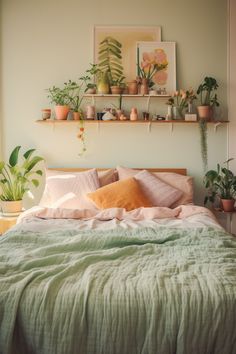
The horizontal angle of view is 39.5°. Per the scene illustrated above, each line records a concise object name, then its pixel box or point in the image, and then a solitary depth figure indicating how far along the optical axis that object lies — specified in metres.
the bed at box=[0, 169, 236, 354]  1.20
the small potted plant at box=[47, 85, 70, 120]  3.38
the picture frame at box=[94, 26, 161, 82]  3.46
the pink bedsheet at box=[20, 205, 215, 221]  2.60
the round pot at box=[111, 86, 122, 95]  3.38
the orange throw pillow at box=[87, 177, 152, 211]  2.88
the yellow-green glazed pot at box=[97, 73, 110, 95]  3.38
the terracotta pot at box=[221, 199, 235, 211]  3.30
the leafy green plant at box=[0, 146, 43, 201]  3.23
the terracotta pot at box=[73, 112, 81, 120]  3.44
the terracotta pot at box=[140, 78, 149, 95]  3.40
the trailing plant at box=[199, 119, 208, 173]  3.50
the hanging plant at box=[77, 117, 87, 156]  3.53
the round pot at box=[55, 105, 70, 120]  3.37
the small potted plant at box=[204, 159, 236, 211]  3.31
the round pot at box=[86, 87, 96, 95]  3.40
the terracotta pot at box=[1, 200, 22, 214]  3.17
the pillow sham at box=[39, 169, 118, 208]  3.13
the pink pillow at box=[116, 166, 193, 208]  3.23
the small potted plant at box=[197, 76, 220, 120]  3.36
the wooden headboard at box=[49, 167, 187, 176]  3.53
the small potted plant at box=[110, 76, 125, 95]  3.38
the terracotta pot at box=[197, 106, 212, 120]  3.38
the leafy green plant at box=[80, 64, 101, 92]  3.42
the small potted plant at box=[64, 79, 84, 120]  3.50
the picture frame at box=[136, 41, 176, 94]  3.47
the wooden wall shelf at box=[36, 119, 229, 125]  3.40
